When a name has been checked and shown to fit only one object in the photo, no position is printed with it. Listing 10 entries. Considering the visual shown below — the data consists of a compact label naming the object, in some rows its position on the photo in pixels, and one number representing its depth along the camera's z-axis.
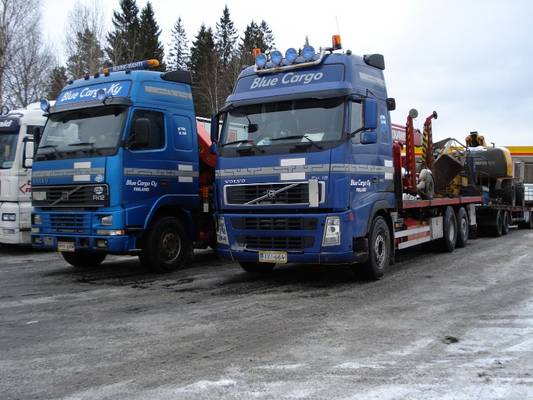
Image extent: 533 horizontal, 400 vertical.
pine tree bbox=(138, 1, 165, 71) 46.88
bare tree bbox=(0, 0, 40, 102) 32.62
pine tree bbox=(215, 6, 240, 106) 43.34
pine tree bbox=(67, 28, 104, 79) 36.16
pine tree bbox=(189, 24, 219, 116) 41.97
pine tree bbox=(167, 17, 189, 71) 54.25
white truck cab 12.35
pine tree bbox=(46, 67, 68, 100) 38.16
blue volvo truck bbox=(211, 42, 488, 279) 7.88
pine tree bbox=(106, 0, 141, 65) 38.19
